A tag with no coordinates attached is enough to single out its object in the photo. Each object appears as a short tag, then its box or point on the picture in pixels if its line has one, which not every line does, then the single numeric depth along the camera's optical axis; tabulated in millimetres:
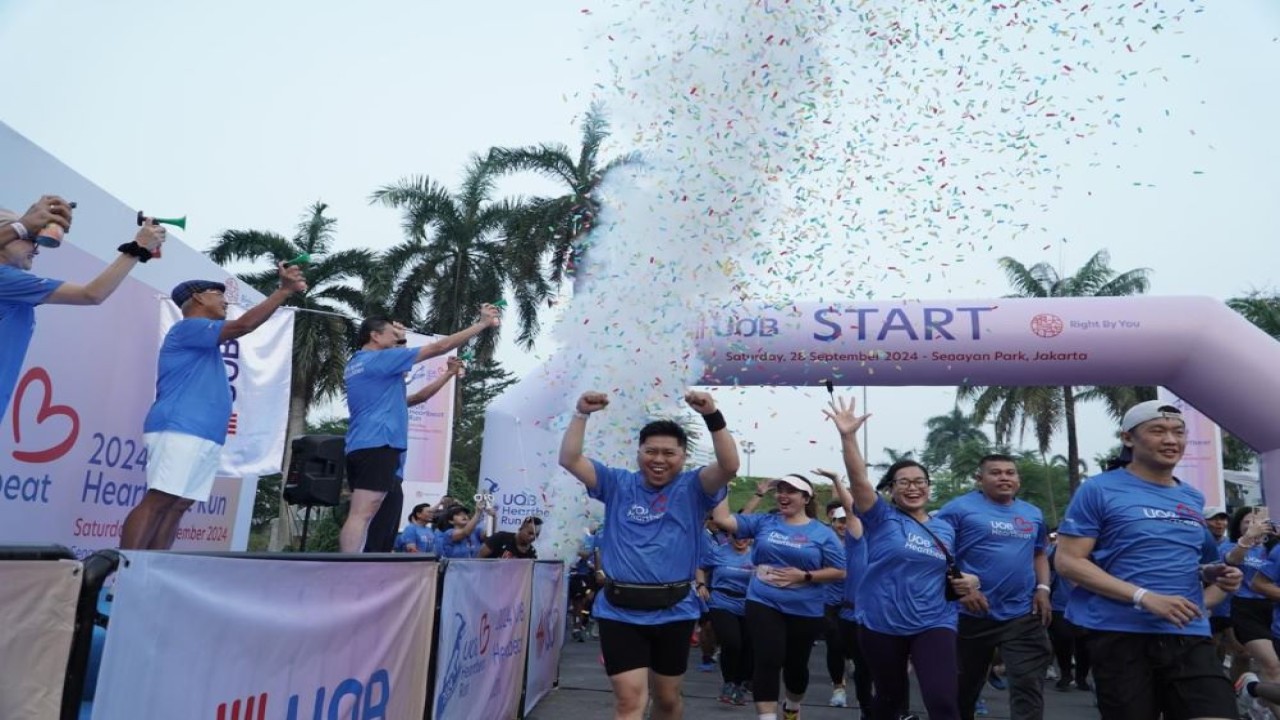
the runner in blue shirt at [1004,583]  6441
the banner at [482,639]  4758
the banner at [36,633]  1954
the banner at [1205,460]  15977
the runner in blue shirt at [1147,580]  4023
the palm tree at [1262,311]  31297
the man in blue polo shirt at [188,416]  4992
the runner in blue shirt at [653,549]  4898
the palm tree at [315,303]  30609
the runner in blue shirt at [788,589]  7082
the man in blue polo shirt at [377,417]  6156
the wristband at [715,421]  5004
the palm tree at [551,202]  24928
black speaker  6223
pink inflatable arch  11242
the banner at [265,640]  2297
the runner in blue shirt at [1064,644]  10258
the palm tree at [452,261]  29828
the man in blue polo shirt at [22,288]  4070
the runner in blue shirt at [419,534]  12453
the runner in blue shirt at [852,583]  6996
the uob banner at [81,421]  5051
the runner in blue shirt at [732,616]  8766
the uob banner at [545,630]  7625
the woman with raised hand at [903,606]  5680
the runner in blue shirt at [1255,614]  7941
